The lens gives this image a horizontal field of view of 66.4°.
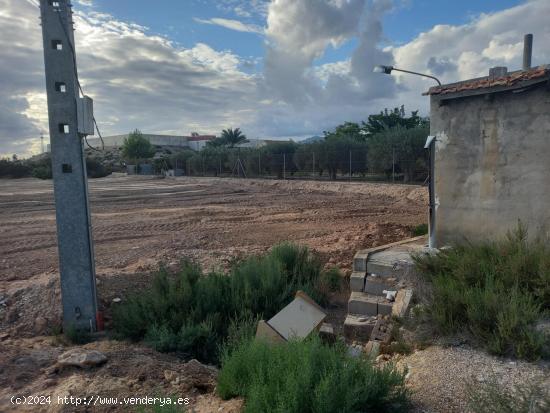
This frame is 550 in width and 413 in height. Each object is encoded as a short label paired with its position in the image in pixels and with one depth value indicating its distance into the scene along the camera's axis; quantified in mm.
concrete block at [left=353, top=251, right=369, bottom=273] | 6773
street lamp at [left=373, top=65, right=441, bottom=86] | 14695
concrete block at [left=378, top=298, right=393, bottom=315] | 5930
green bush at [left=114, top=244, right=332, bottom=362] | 5203
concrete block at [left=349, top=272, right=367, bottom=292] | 6637
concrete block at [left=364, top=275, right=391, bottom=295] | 6410
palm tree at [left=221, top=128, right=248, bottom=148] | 67500
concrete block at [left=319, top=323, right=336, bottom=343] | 4934
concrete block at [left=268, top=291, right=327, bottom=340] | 4761
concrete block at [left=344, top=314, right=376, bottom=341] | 5660
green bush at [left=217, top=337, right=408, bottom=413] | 2750
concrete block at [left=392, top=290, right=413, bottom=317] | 5477
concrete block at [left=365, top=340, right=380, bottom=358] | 4723
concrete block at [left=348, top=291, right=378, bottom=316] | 6078
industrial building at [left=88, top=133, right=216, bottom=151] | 94188
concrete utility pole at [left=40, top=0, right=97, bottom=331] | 5355
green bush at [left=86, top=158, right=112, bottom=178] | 52656
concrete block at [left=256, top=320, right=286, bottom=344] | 4348
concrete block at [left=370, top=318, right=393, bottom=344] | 5140
